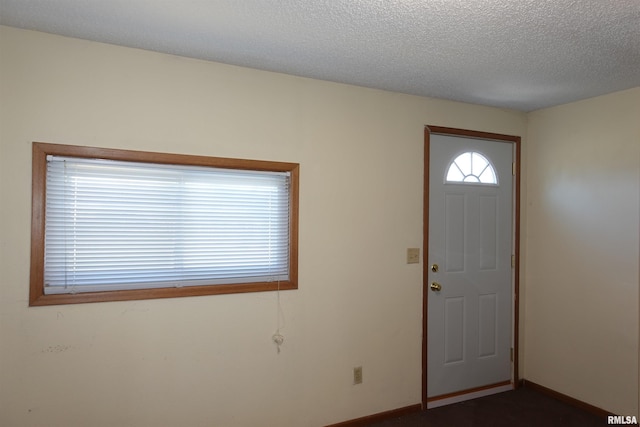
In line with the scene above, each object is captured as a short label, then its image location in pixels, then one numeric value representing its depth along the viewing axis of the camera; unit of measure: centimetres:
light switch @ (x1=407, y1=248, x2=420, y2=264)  325
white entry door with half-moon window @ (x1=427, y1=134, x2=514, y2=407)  338
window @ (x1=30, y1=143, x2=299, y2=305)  224
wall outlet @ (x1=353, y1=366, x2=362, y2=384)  304
